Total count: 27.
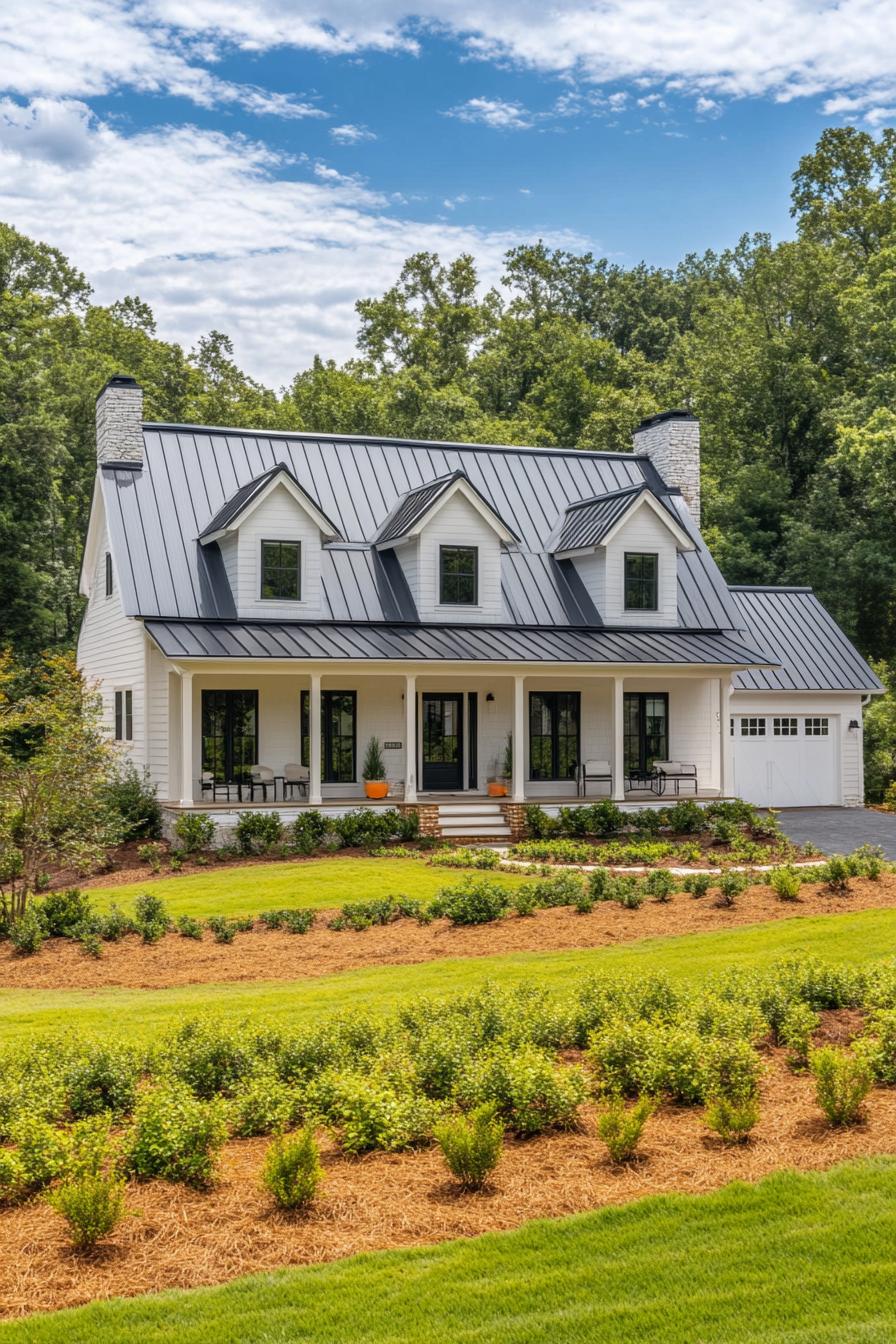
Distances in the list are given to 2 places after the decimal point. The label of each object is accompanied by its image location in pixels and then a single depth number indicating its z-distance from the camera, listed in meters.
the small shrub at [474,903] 15.31
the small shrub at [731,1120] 7.27
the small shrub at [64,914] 15.03
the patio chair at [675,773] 27.22
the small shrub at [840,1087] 7.54
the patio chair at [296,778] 24.94
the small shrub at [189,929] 14.88
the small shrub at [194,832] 21.84
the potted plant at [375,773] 24.98
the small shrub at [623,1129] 7.00
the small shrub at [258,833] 22.20
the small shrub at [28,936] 14.27
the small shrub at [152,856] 21.09
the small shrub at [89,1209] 6.02
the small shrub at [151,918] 14.68
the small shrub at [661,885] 16.45
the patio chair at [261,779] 24.71
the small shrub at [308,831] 22.16
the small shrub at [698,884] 16.44
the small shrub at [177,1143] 6.88
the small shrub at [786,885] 15.65
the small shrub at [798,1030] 8.84
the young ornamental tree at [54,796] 16.22
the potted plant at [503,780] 25.95
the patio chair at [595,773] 26.98
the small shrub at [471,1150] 6.69
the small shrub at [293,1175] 6.43
